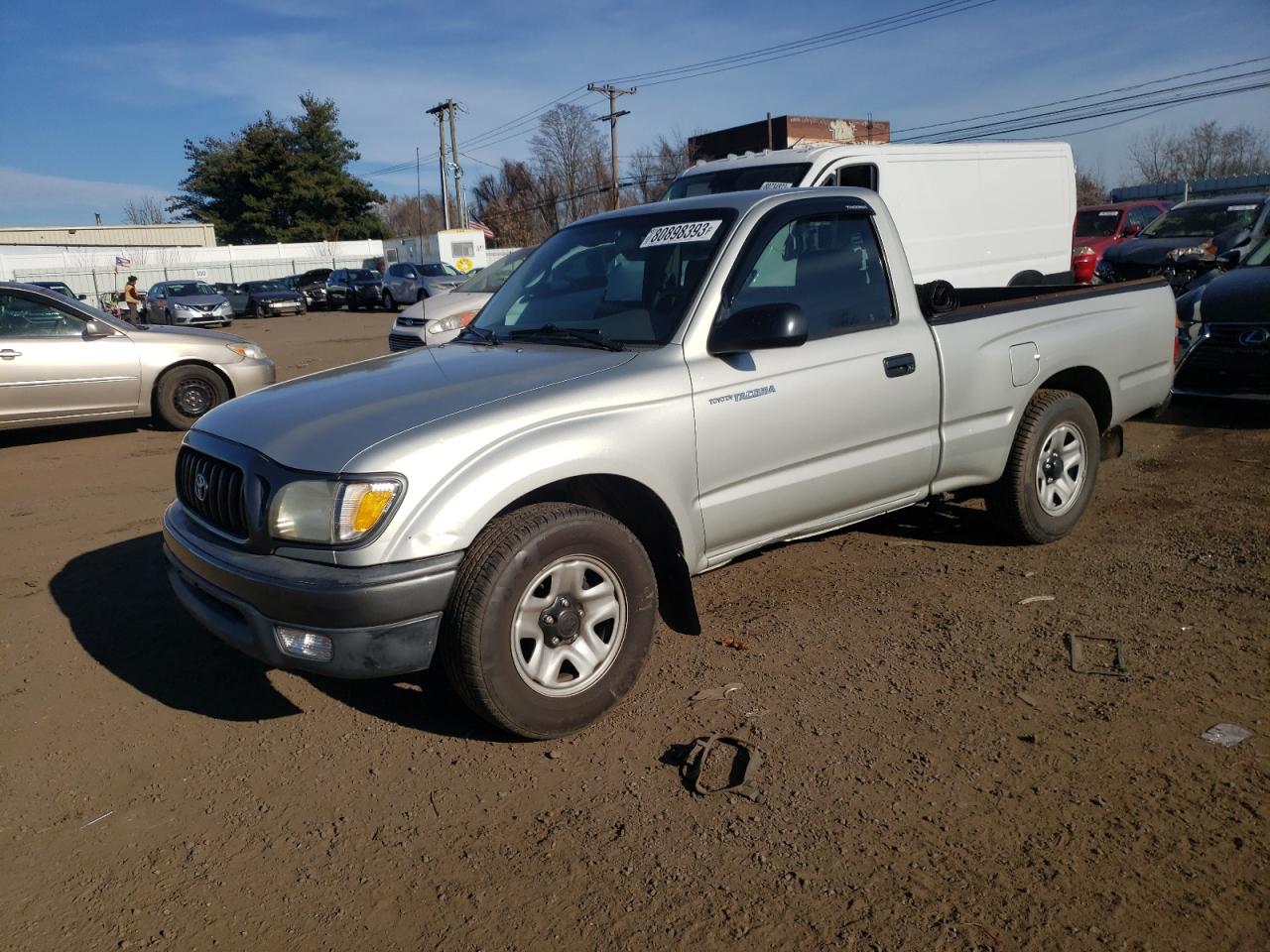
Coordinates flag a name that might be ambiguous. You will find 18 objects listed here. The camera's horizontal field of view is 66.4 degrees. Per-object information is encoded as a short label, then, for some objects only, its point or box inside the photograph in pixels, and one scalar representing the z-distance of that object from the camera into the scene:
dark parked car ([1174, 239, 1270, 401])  7.34
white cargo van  9.40
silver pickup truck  3.01
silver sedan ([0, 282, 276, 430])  8.63
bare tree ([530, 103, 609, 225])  54.12
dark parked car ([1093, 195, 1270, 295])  12.52
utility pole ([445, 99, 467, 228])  54.53
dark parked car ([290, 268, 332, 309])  37.94
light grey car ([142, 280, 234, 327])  27.45
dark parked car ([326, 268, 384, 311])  35.69
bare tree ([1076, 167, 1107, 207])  59.59
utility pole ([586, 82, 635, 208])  43.88
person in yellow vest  24.13
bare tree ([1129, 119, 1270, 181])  62.59
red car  17.79
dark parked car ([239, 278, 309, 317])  35.00
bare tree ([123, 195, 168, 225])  108.15
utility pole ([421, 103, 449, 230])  55.50
